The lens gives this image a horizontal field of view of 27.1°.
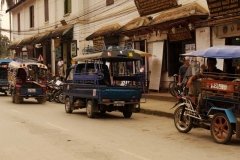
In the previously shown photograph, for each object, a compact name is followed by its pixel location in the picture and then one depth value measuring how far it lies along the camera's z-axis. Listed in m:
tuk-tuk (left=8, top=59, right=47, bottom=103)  24.11
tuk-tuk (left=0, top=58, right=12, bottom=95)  31.12
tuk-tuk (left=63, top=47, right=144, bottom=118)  16.28
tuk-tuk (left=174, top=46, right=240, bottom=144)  10.90
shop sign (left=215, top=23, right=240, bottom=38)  18.14
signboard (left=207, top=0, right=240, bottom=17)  17.75
